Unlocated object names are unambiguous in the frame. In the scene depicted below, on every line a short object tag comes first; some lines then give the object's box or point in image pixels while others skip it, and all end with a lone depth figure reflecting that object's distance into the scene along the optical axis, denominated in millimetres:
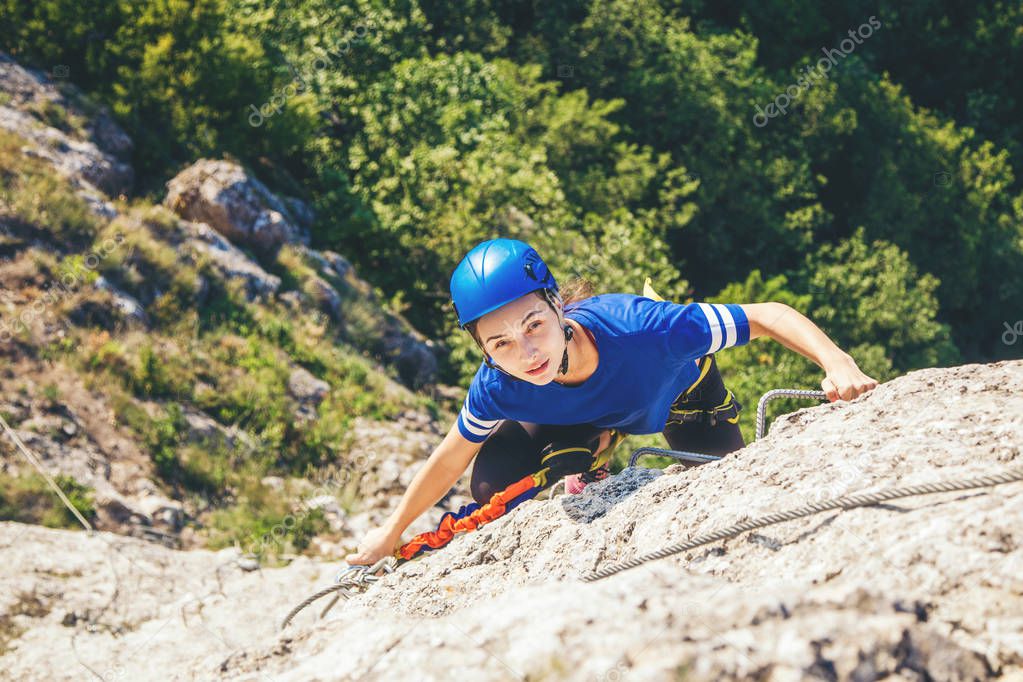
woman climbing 3436
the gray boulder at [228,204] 12000
